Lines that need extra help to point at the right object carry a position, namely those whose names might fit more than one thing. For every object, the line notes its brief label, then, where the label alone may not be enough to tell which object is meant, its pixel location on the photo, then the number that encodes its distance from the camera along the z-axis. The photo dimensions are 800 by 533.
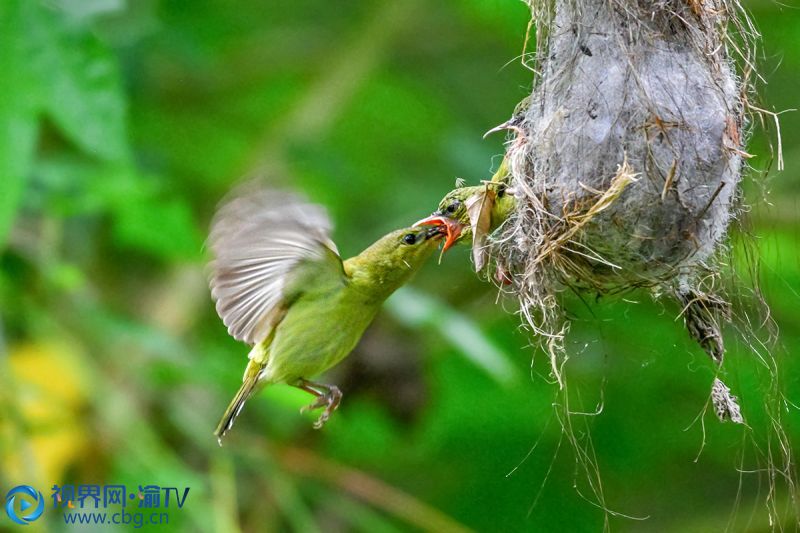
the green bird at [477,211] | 5.27
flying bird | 5.75
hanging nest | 4.76
